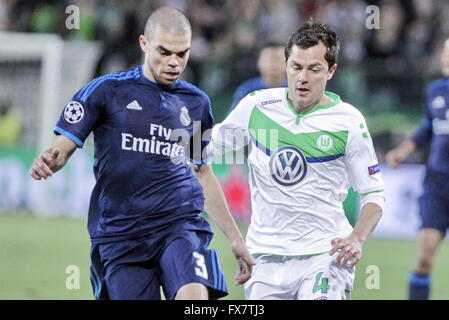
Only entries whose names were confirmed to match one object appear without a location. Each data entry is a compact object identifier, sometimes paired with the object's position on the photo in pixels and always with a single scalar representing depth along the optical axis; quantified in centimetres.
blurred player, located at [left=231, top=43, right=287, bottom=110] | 2061
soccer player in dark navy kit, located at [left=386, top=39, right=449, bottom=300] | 1862
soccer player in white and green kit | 1206
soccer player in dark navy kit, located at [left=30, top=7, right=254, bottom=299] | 1176
